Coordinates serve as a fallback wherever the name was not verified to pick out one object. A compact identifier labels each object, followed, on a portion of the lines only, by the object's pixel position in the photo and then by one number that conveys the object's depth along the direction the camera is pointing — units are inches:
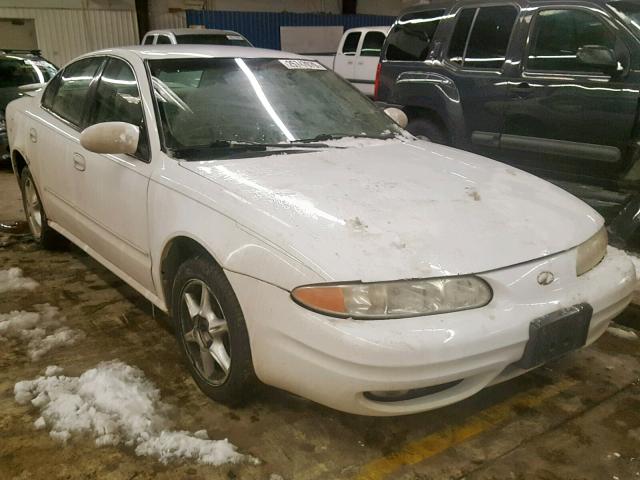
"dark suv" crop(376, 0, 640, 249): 172.2
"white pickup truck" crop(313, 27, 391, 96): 446.3
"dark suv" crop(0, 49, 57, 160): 300.8
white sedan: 76.4
